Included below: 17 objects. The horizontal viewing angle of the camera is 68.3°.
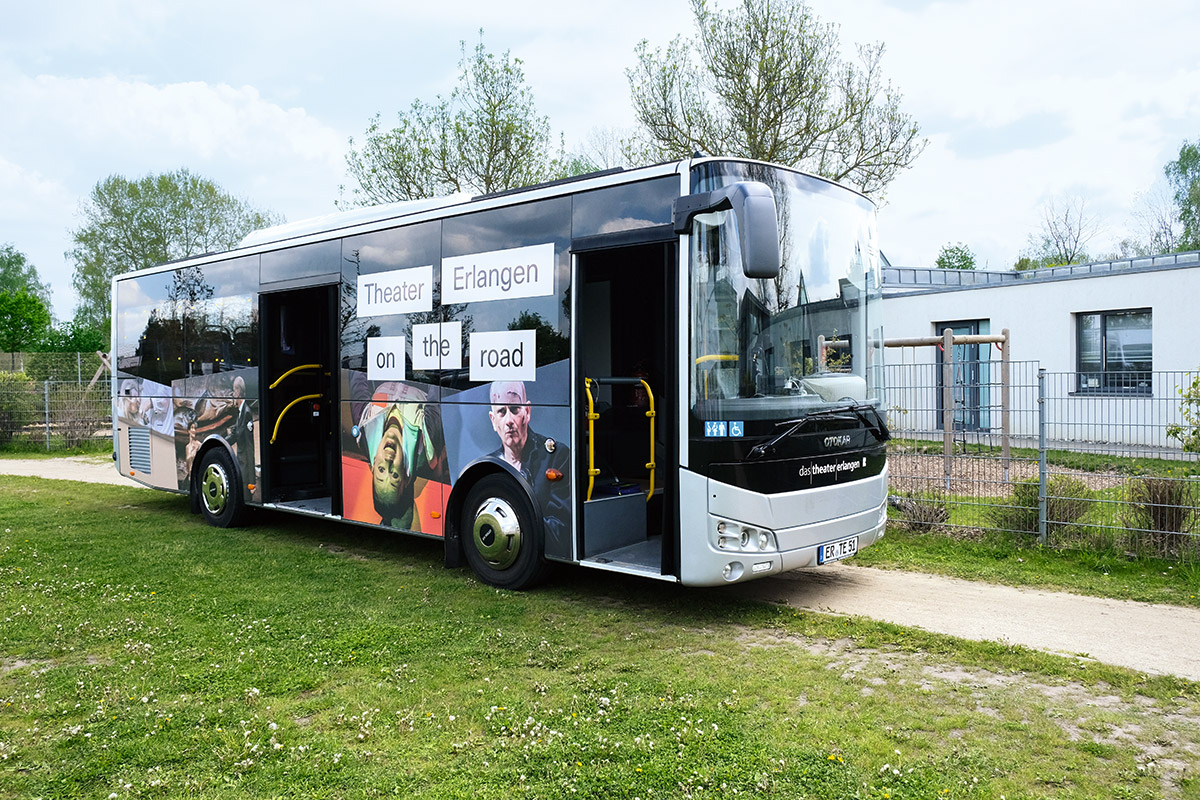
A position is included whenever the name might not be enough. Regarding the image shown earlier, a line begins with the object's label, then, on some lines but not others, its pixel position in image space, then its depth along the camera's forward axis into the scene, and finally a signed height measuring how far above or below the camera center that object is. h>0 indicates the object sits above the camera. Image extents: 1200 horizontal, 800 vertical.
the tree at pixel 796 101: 17.66 +5.70
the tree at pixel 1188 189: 46.29 +10.63
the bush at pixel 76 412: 21.42 -0.42
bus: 5.71 +0.13
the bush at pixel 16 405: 21.27 -0.24
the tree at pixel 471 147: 20.75 +5.72
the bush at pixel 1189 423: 7.47 -0.37
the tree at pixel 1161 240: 45.94 +7.34
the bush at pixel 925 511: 8.79 -1.29
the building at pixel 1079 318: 15.33 +1.26
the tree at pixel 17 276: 66.12 +9.01
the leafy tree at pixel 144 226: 41.69 +7.94
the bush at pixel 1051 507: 7.94 -1.15
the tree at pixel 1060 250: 47.41 +7.14
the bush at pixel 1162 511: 7.31 -1.10
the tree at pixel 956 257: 64.94 +9.33
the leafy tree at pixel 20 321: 48.19 +4.10
